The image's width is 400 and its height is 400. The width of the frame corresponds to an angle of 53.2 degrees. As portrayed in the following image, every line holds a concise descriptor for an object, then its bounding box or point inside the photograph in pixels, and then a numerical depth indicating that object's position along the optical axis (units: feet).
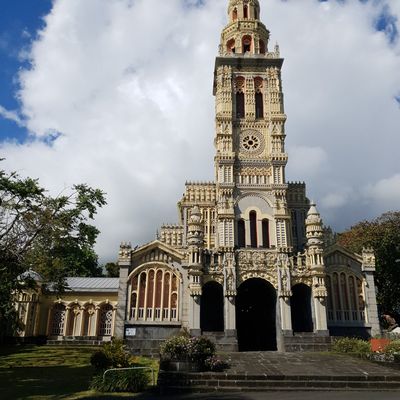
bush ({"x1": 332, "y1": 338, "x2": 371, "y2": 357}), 82.53
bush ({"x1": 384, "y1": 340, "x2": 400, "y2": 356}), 71.77
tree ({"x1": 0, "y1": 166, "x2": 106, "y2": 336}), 75.72
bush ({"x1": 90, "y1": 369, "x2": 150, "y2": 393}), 53.42
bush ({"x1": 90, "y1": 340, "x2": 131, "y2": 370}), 62.18
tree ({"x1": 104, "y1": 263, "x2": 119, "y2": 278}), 194.16
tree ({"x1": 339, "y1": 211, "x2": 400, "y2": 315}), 133.49
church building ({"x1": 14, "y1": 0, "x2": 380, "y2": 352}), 98.53
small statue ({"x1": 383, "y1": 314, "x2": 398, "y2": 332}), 151.64
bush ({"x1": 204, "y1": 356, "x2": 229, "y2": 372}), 63.72
